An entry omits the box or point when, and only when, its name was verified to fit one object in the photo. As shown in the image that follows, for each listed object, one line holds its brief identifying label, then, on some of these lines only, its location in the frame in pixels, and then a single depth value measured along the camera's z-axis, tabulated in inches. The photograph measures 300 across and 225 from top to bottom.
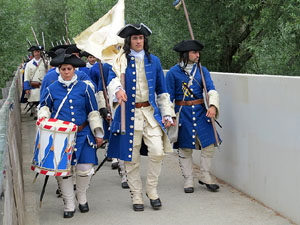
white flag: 312.0
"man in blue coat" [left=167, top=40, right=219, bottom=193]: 301.0
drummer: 265.3
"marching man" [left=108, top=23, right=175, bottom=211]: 269.7
